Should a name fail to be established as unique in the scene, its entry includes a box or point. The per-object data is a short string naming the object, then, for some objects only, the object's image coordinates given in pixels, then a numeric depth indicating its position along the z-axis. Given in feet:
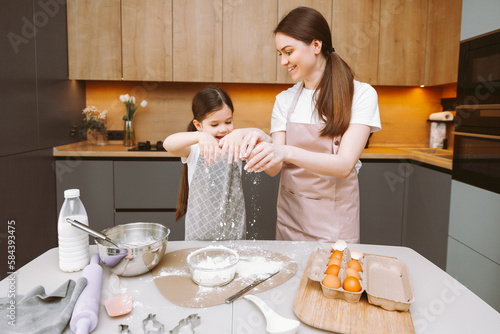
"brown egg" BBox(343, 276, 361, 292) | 2.48
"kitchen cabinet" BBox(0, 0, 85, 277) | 6.57
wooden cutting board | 2.23
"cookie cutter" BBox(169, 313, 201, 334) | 2.21
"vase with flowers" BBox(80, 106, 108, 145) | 9.48
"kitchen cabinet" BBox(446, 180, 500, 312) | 5.90
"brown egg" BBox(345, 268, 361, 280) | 2.65
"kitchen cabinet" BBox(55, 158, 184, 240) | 8.47
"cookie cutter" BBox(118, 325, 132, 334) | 2.19
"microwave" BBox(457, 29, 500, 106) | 5.90
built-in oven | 5.94
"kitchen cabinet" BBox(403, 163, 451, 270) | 7.35
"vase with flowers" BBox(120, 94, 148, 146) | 9.64
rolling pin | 2.22
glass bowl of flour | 2.76
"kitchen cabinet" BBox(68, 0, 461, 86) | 8.93
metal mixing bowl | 2.83
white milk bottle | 3.05
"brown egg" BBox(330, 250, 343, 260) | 3.01
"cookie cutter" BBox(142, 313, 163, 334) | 2.20
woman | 4.38
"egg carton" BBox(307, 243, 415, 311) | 2.41
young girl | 4.83
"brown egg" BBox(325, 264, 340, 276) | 2.70
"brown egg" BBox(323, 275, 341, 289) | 2.53
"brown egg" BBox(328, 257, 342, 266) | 2.87
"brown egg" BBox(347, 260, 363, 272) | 2.82
